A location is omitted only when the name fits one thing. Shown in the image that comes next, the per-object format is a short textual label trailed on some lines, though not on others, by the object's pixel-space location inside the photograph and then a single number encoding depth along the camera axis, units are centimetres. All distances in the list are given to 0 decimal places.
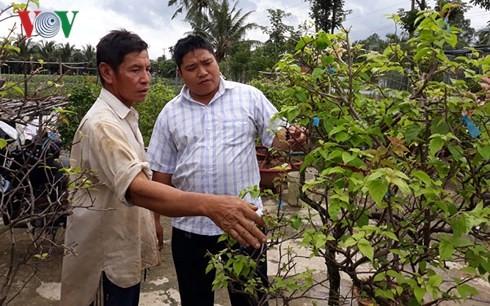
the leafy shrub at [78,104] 573
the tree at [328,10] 2703
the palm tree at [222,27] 2630
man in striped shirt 213
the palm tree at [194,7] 2816
